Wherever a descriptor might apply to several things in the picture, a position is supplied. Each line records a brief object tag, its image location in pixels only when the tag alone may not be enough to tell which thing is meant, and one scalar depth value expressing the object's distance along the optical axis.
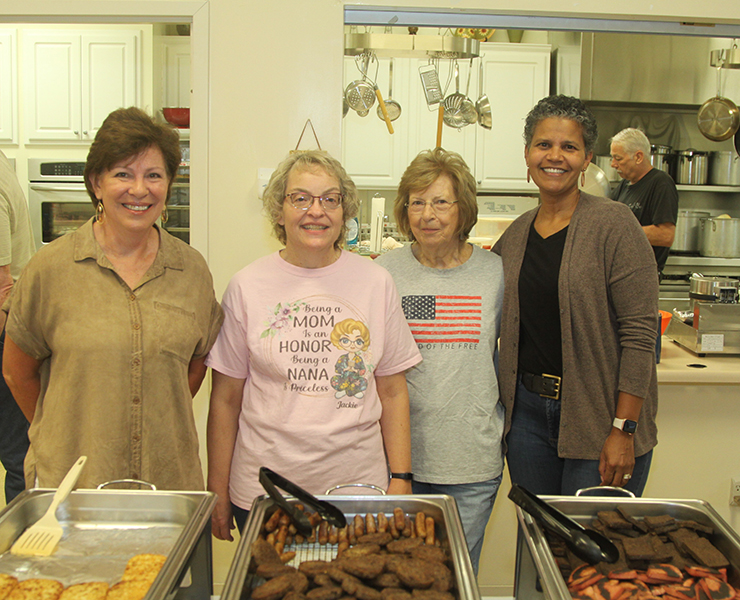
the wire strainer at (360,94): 3.19
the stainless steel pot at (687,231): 4.97
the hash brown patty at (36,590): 0.94
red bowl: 3.89
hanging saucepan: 3.98
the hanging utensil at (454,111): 3.51
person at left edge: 2.11
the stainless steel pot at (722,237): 4.75
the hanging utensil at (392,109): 4.04
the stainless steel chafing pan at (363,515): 0.92
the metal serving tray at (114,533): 1.02
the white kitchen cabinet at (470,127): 5.19
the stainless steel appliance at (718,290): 2.50
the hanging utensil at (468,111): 3.58
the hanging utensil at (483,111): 3.59
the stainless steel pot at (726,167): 4.90
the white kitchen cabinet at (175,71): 4.66
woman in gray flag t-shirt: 1.72
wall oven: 4.38
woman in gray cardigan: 1.67
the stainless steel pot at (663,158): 4.86
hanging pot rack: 2.54
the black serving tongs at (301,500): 1.04
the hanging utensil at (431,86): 2.85
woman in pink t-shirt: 1.49
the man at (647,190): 3.70
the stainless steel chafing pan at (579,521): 0.96
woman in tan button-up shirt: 1.38
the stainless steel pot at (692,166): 4.90
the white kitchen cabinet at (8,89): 4.36
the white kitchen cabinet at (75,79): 4.36
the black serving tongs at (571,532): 0.97
